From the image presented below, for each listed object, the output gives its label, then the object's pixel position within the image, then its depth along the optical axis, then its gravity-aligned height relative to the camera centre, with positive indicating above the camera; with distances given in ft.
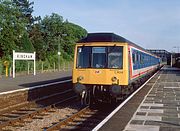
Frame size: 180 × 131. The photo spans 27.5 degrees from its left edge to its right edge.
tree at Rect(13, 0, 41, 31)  248.93 +36.40
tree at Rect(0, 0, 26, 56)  168.35 +16.70
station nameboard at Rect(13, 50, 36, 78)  100.93 +2.19
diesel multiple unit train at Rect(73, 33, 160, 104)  46.75 -0.47
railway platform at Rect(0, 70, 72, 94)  62.98 -4.04
